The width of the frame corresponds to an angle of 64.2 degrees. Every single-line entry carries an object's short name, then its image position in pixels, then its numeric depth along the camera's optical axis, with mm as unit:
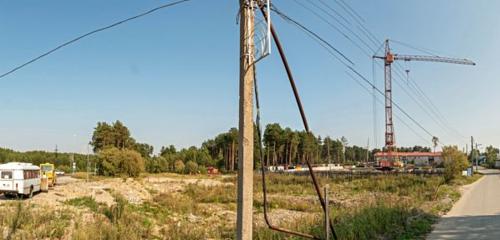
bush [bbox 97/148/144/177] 56656
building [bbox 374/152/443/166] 150000
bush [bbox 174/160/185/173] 81250
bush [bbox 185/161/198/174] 78875
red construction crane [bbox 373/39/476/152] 82438
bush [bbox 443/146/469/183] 40125
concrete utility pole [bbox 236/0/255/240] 5055
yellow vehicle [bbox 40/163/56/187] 35419
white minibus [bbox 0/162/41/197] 24438
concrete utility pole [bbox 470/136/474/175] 88688
